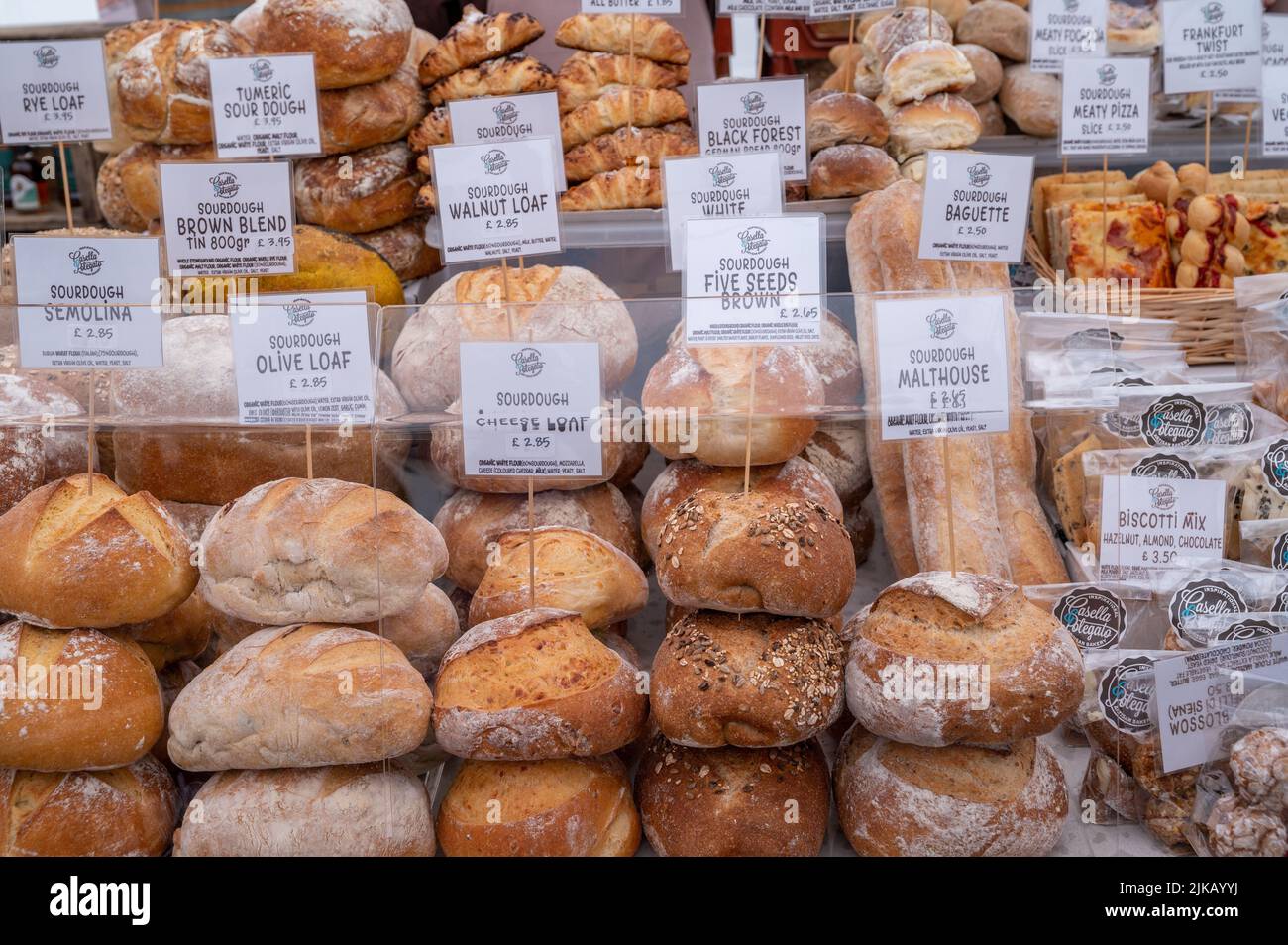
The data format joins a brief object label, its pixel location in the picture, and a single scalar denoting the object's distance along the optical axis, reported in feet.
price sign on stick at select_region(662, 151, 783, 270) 7.07
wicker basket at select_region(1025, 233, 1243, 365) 8.64
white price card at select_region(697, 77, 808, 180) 8.40
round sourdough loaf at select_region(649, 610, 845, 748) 5.20
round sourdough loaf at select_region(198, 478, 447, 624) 5.36
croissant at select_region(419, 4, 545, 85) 8.94
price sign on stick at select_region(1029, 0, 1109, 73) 10.28
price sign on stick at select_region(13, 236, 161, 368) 5.77
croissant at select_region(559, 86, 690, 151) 9.10
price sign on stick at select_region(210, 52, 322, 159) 7.88
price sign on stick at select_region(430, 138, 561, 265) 6.32
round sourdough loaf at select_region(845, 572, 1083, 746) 5.17
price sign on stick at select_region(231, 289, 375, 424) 5.67
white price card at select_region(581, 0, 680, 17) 8.82
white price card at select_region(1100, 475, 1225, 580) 6.15
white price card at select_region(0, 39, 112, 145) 7.63
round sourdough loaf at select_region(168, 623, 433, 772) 5.15
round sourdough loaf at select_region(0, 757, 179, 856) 5.24
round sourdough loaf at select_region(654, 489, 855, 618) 5.27
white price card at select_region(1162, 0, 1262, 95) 9.66
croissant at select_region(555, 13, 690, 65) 9.39
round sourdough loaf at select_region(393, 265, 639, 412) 6.31
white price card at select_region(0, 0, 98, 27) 11.76
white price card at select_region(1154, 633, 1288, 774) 5.50
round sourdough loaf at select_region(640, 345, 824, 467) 6.28
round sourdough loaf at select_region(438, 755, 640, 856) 5.22
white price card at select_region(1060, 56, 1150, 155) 8.99
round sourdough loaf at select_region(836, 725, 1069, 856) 5.27
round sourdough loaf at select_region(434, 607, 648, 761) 5.20
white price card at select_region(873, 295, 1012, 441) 5.65
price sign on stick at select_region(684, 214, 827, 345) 5.81
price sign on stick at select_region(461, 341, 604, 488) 5.68
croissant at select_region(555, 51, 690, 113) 9.30
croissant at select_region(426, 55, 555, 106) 8.91
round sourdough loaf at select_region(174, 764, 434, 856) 5.19
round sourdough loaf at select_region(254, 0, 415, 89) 8.72
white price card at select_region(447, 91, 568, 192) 7.61
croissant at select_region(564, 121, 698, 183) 9.02
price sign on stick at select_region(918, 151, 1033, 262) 6.77
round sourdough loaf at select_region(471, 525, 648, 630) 5.94
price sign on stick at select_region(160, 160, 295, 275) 7.16
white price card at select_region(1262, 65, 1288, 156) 9.49
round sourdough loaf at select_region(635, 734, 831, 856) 5.36
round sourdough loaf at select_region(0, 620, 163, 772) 5.18
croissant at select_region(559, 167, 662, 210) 8.82
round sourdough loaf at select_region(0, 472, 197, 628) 5.28
